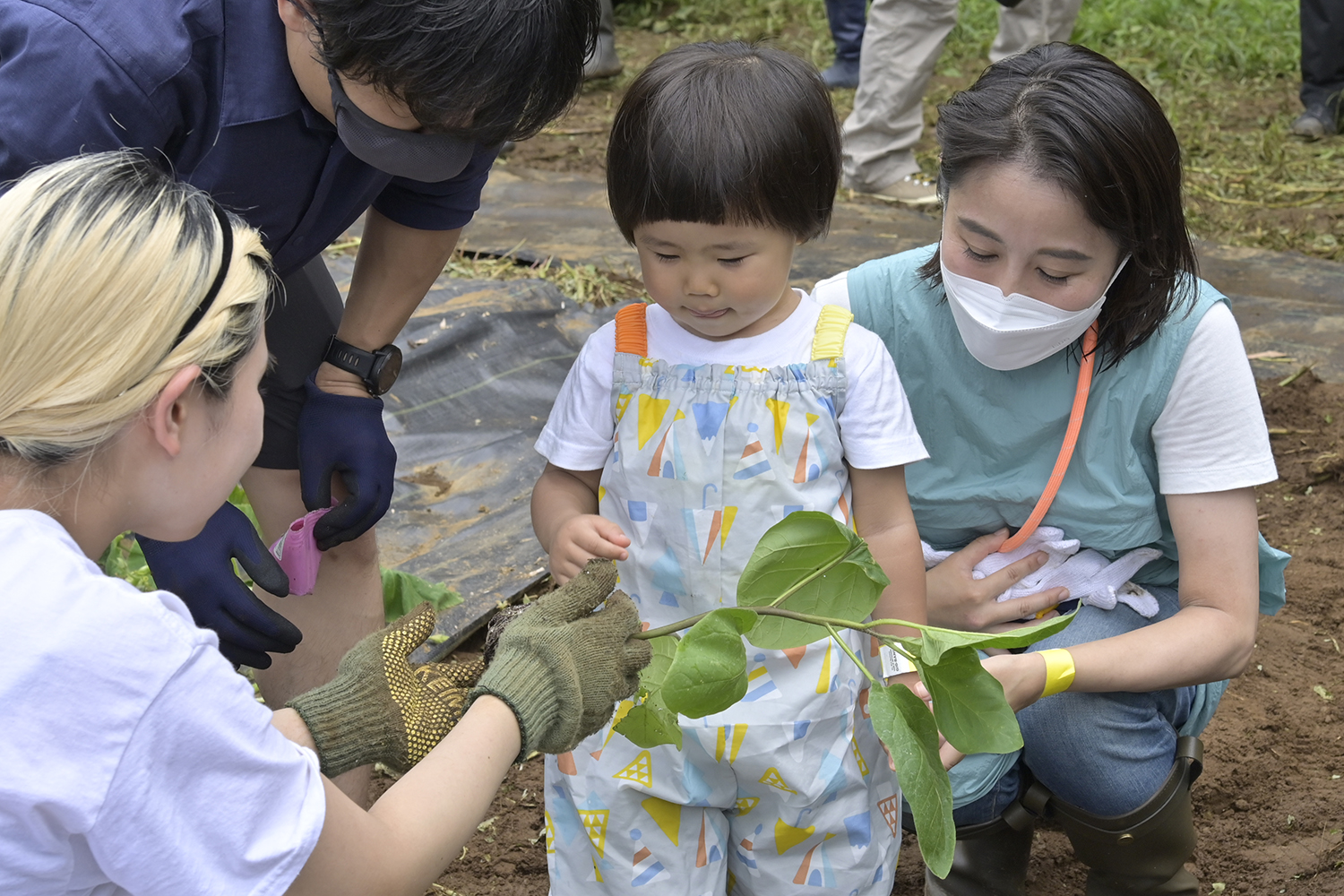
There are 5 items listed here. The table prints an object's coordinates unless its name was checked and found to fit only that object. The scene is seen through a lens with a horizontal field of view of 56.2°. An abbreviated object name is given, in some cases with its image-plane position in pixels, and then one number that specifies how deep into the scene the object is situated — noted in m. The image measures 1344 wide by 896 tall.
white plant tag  1.53
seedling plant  1.23
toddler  1.42
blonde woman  0.88
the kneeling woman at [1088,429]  1.49
